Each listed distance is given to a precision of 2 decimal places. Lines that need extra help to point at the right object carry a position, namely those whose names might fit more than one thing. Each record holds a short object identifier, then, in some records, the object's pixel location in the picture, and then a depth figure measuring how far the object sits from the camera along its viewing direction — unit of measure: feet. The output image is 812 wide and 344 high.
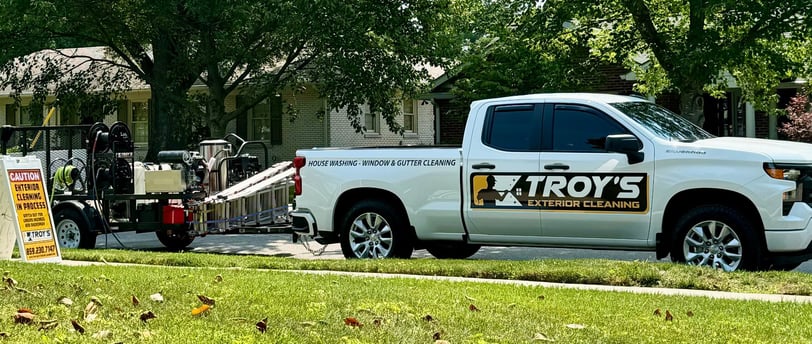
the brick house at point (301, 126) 105.91
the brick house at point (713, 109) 83.30
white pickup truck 32.50
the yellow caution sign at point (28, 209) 37.24
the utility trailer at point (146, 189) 47.06
